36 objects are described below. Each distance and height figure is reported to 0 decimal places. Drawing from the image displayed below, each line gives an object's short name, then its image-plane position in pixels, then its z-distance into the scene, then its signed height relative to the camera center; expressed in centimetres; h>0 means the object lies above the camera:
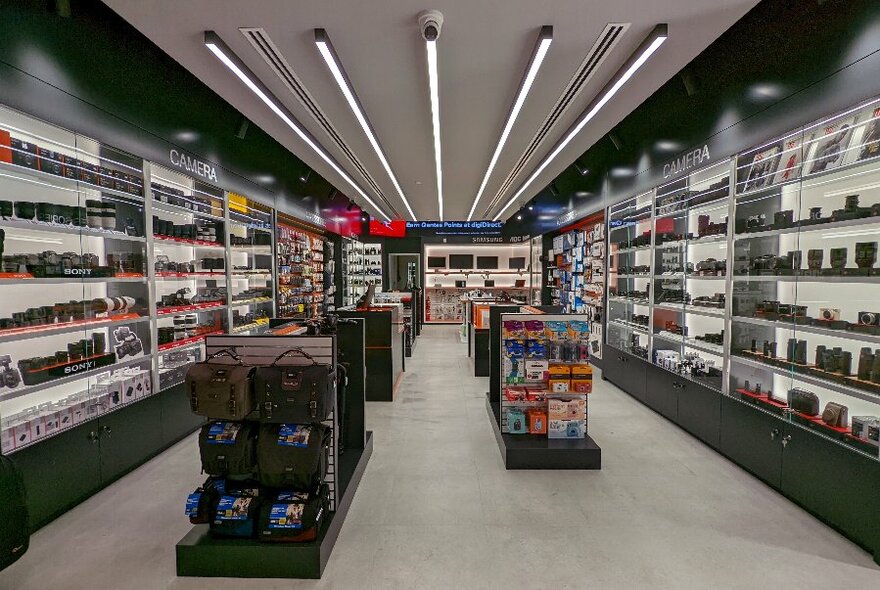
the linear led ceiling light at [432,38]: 319 +193
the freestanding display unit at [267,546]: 240 -150
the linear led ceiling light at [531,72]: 340 +192
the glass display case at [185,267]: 464 +18
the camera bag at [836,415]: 300 -98
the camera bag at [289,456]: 241 -98
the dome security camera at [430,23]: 318 +193
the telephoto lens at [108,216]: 377 +59
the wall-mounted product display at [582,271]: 844 +19
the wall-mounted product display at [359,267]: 1352 +48
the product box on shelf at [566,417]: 399 -129
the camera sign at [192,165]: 458 +134
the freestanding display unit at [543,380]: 400 -96
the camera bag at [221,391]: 231 -59
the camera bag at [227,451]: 239 -95
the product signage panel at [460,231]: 1623 +187
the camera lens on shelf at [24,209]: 303 +52
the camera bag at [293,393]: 237 -62
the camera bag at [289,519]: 241 -134
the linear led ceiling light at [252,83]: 350 +196
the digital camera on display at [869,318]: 286 -28
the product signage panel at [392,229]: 1622 +196
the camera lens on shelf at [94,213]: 366 +60
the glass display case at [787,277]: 296 +0
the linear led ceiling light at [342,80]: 344 +193
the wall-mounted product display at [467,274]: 1634 +23
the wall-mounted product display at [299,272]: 796 +20
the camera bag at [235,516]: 244 -134
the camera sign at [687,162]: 455 +133
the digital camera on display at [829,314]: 316 -28
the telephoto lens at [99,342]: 372 -52
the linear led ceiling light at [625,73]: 342 +194
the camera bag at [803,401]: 326 -96
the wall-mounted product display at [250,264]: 621 +28
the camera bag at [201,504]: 246 -128
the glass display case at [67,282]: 302 +1
